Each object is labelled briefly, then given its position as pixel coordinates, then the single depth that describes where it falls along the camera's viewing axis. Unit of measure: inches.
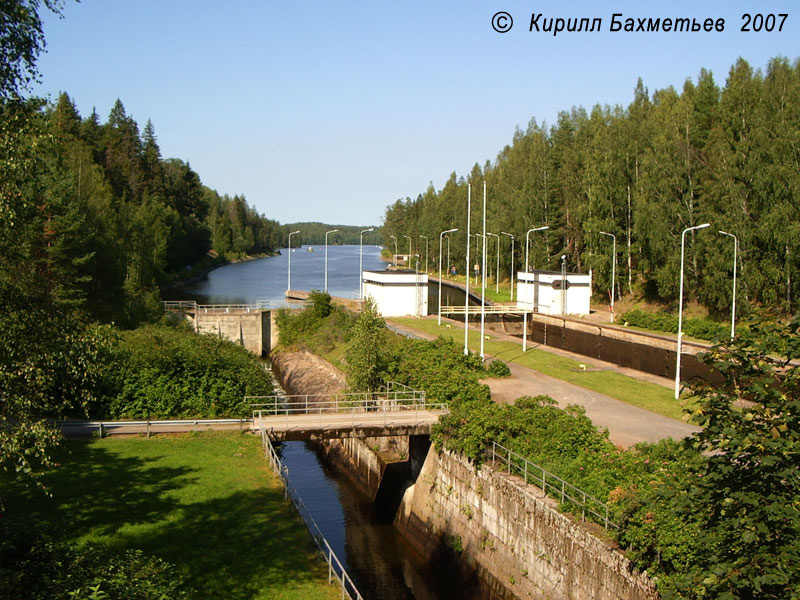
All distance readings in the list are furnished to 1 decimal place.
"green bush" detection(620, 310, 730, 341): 1841.8
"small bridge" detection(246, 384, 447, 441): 943.7
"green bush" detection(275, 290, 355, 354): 1983.3
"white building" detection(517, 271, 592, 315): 2370.8
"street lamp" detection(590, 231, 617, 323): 2360.4
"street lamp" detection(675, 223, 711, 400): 1295.5
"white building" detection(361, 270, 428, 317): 2341.3
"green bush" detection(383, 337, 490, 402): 1082.1
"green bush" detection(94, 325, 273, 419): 1091.9
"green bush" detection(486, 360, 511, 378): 1384.1
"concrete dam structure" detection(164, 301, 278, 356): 2196.1
